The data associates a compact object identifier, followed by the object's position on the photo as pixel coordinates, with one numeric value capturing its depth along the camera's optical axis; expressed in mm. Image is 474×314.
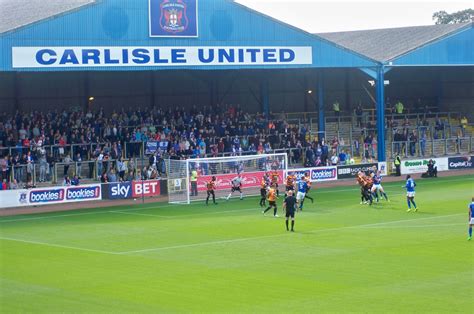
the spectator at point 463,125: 82631
